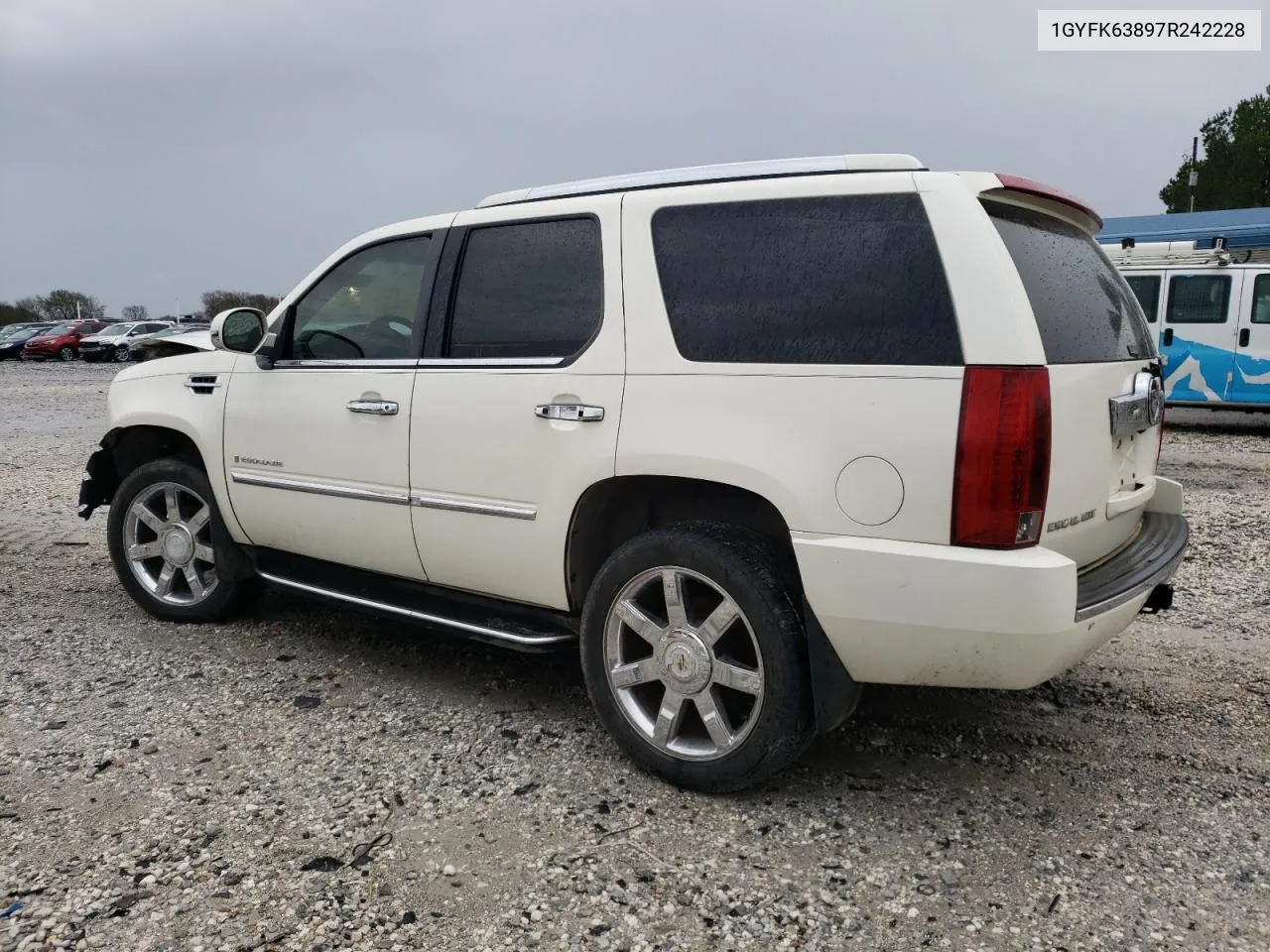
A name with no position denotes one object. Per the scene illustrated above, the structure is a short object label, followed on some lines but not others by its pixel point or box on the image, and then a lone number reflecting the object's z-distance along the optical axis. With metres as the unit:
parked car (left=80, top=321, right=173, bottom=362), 36.59
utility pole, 44.38
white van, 12.71
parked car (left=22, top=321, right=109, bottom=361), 37.44
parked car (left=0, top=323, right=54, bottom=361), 37.62
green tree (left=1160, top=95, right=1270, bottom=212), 44.94
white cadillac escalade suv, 2.63
